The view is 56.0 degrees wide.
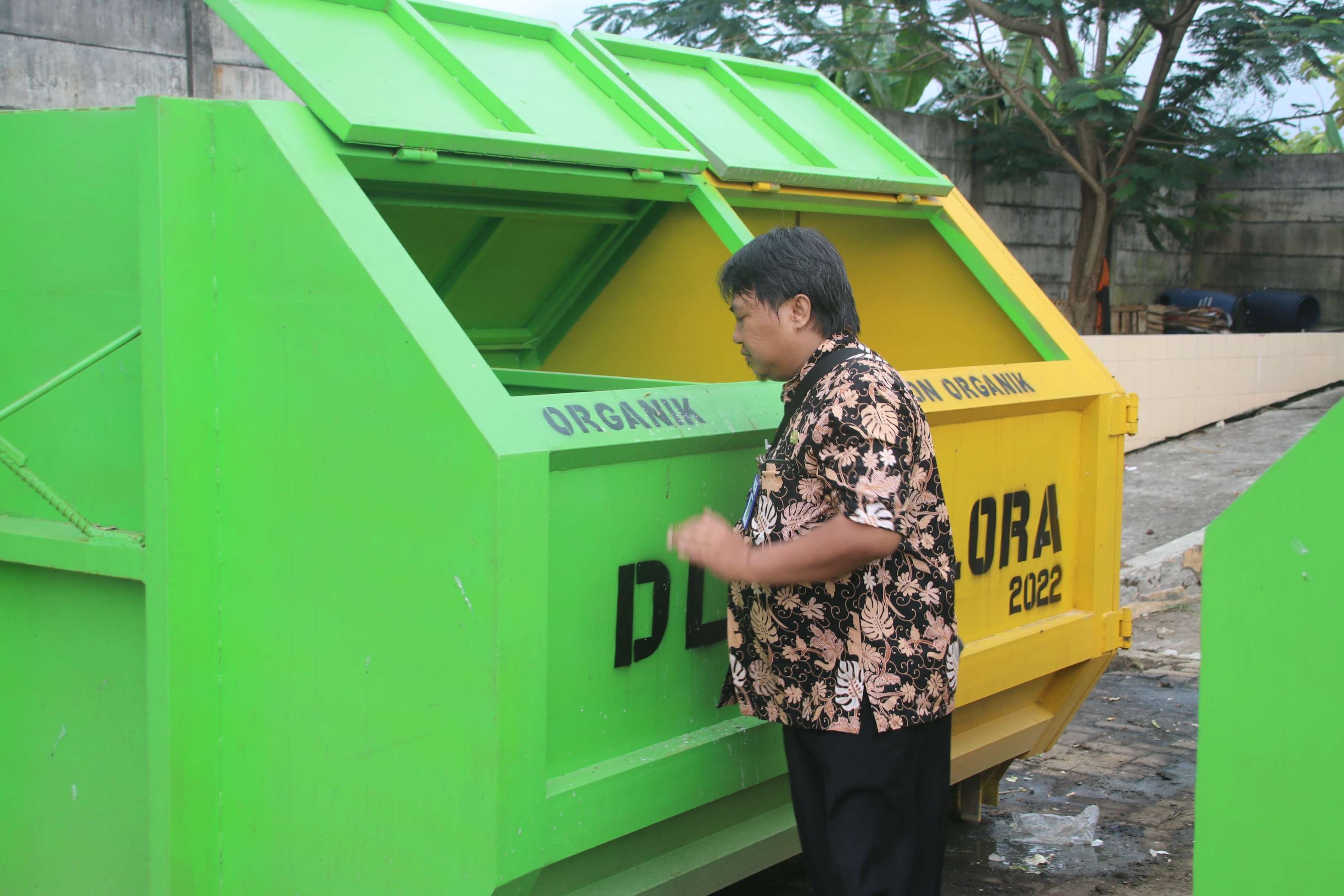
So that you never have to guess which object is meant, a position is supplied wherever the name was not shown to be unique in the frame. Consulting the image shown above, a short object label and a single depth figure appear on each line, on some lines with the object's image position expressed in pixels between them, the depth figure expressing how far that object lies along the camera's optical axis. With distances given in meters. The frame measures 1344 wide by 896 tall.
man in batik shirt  1.85
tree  8.96
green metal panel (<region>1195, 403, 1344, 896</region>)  1.28
